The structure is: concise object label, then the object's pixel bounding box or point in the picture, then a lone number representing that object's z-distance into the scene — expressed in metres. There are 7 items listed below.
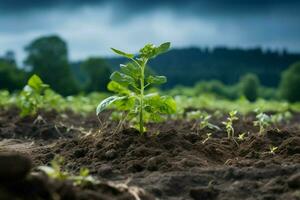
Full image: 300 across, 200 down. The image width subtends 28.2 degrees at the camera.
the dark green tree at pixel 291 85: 31.55
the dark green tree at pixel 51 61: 36.03
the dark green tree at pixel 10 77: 29.77
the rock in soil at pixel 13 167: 2.64
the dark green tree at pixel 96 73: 32.12
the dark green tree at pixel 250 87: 31.88
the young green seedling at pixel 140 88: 4.91
